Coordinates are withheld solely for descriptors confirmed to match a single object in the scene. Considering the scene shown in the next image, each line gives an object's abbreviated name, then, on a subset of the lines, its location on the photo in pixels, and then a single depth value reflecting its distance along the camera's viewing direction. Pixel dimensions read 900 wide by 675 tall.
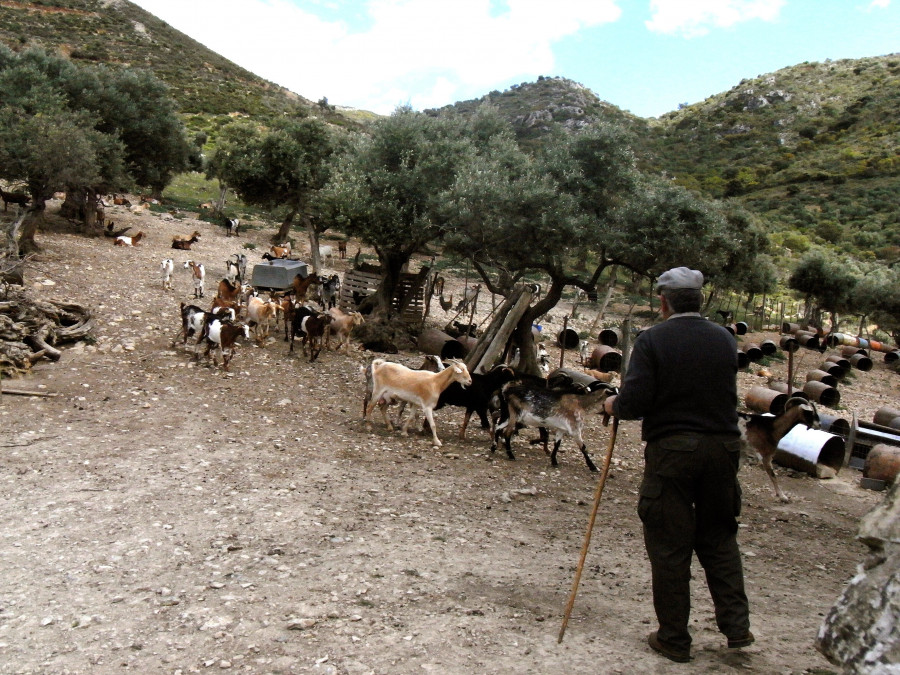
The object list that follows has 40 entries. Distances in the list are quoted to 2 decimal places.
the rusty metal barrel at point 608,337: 20.62
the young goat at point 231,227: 30.22
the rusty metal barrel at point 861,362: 24.05
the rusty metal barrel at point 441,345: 15.41
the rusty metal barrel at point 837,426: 12.71
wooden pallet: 17.92
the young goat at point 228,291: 14.68
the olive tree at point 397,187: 15.75
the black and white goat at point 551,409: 8.71
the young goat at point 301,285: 17.25
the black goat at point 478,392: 9.59
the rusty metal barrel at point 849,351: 25.88
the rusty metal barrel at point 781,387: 16.66
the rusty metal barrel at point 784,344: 25.05
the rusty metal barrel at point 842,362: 21.98
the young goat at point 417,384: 9.22
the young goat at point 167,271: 17.16
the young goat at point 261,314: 13.80
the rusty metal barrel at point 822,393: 17.50
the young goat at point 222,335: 11.37
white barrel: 10.50
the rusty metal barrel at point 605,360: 17.66
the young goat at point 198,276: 16.81
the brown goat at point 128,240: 22.39
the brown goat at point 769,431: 9.05
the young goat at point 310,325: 13.02
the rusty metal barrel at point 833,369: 21.02
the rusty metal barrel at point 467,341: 15.40
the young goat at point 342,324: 14.36
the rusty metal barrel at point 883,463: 10.20
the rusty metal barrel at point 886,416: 14.65
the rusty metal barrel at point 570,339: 20.41
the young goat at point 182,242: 24.72
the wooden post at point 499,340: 12.90
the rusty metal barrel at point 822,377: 19.31
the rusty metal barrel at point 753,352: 21.86
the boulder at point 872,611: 2.47
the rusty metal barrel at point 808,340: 26.58
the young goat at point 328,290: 18.34
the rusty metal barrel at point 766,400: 14.38
